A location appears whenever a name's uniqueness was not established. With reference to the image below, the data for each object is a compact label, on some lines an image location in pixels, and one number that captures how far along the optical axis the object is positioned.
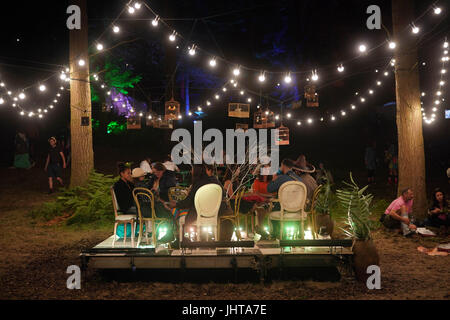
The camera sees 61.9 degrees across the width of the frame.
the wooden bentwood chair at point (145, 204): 5.45
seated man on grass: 6.78
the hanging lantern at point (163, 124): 13.47
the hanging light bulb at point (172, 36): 8.06
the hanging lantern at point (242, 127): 15.06
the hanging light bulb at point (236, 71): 8.81
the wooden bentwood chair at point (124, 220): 5.64
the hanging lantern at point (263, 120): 11.48
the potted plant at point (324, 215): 6.45
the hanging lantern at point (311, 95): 9.56
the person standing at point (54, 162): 11.97
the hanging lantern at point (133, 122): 11.59
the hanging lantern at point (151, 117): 13.65
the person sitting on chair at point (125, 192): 5.87
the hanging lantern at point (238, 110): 10.55
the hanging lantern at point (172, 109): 10.88
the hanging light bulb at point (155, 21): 7.72
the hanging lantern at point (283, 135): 10.59
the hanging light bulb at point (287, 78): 8.85
